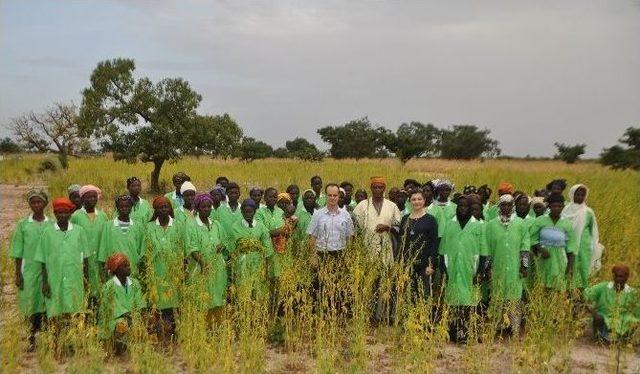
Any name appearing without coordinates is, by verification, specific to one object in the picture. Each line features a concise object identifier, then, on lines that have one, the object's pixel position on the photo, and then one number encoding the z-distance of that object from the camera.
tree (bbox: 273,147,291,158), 45.68
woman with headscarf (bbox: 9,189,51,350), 5.22
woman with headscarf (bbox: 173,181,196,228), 5.50
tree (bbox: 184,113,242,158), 16.70
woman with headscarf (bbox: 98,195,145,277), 5.44
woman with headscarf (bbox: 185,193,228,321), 5.32
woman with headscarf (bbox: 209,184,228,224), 6.52
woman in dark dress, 5.59
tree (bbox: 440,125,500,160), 43.75
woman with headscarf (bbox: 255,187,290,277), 6.10
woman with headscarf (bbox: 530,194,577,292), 5.86
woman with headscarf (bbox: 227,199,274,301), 5.33
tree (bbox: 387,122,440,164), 33.53
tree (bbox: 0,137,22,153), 39.58
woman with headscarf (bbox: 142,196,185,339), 4.70
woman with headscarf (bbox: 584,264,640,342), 5.36
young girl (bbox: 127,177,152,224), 6.30
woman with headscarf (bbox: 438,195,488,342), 5.59
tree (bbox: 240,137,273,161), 38.99
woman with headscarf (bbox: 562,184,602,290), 6.23
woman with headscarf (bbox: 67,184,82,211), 6.28
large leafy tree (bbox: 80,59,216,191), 16.20
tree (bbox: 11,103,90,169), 34.00
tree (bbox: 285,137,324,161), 50.26
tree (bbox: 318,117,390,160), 40.56
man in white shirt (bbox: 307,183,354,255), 5.97
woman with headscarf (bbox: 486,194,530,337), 5.70
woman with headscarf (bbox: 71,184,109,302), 5.52
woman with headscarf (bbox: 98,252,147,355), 4.79
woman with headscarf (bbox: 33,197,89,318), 5.08
